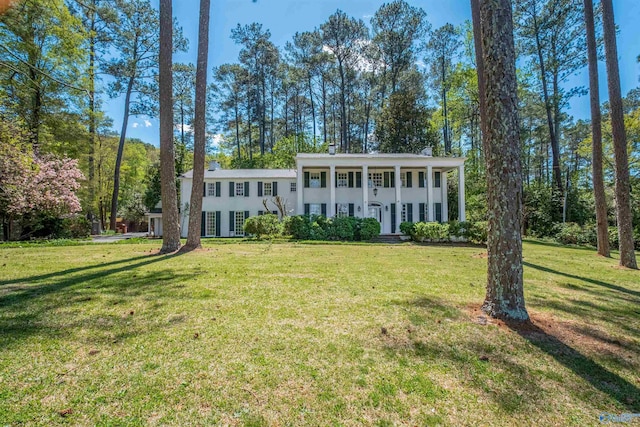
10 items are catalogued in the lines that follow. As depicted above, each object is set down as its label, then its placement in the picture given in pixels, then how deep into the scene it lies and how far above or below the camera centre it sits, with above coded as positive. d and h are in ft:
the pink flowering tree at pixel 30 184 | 30.81 +7.11
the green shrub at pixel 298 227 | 53.88 +0.05
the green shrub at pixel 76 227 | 58.27 +0.51
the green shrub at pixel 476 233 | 48.65 -1.23
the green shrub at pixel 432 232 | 52.85 -1.08
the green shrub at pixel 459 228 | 51.57 -0.41
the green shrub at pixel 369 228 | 54.70 -0.36
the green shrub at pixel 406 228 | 58.32 -0.36
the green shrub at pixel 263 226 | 54.24 +0.28
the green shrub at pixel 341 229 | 54.24 -0.39
